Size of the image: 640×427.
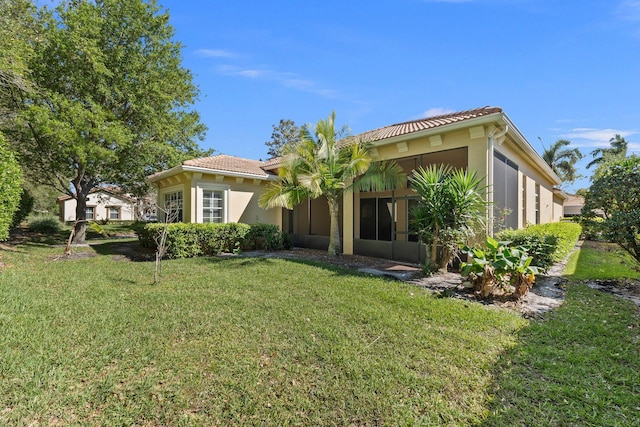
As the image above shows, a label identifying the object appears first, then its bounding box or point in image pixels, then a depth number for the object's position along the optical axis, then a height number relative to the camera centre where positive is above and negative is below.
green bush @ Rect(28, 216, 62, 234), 19.62 -0.96
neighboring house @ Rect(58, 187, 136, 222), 38.44 +0.56
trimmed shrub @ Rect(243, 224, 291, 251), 12.29 -1.03
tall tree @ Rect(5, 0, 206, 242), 12.06 +5.80
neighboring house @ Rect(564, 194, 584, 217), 34.08 +1.54
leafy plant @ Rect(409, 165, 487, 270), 7.01 +0.17
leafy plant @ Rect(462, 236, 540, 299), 5.57 -1.10
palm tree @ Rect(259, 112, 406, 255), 9.66 +1.61
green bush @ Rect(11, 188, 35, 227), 14.94 +0.30
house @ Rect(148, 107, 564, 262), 8.24 +1.28
